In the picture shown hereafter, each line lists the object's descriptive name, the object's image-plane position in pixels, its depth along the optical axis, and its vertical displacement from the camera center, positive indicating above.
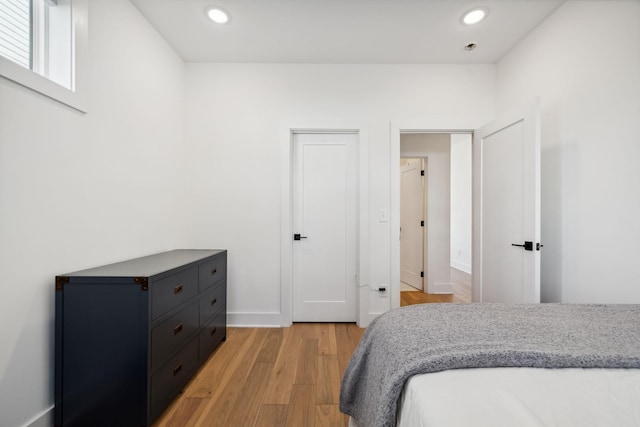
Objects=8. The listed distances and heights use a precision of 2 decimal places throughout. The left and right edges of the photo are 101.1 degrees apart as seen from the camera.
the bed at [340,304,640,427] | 0.57 -0.41
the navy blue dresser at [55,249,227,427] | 1.30 -0.66
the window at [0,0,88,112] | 1.29 +0.92
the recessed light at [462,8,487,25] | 1.95 +1.51
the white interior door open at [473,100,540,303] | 1.85 +0.06
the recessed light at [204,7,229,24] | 1.96 +1.53
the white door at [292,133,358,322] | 2.74 -0.05
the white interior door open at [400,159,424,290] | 3.91 -0.12
